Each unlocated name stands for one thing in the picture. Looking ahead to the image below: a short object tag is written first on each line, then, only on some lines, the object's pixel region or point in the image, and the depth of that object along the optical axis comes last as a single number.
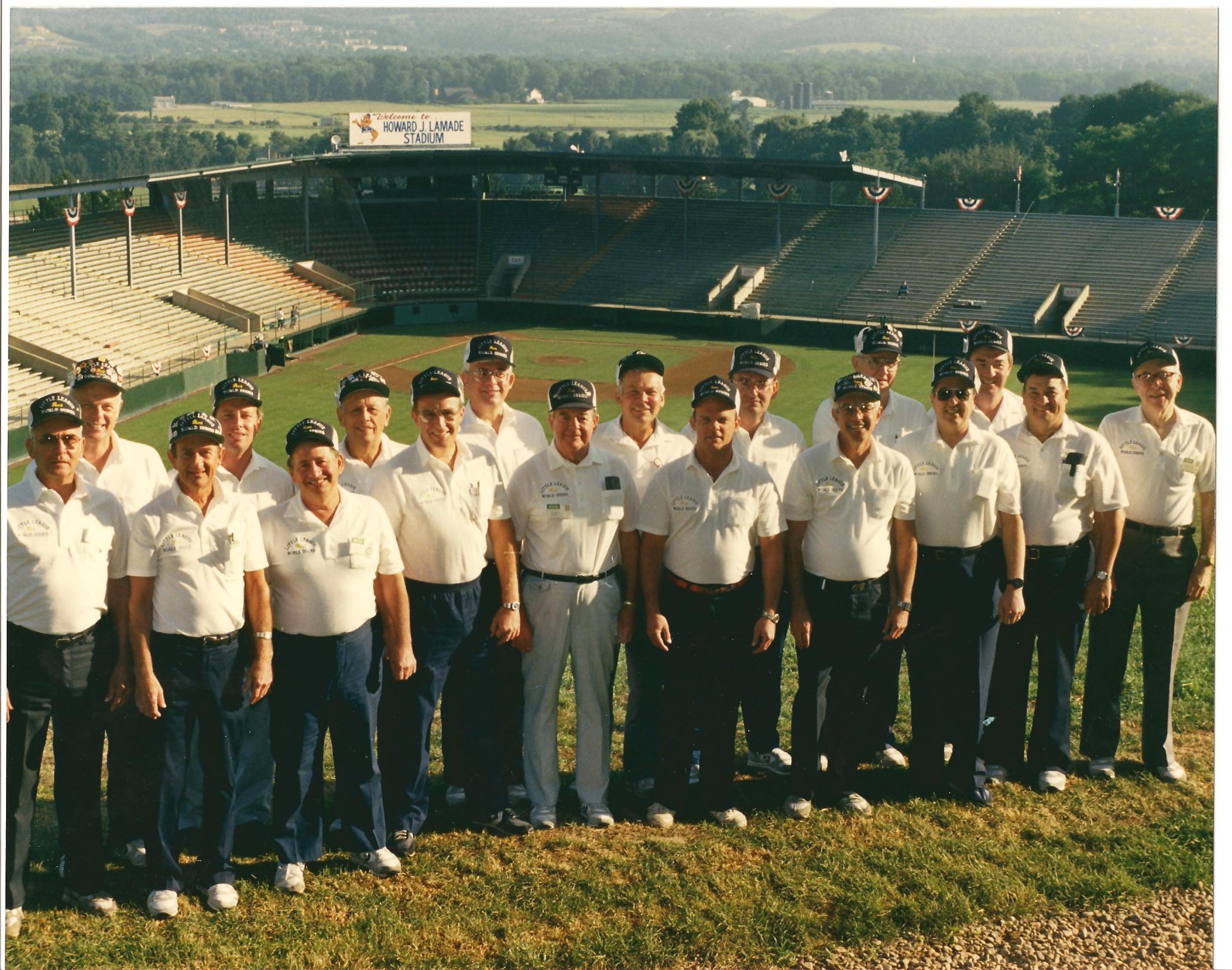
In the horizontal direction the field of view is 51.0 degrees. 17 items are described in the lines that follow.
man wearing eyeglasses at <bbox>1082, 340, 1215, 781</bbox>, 6.47
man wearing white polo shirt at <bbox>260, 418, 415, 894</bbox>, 5.35
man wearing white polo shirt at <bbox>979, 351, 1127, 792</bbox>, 6.32
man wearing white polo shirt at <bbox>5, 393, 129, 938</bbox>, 5.10
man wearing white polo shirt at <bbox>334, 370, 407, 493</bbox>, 5.82
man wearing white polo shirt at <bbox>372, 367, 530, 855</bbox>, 5.75
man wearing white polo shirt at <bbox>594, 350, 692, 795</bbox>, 6.36
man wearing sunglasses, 6.14
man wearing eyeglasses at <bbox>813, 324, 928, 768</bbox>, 6.38
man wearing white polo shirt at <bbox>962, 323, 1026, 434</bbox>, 6.92
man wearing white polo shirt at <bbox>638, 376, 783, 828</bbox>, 5.89
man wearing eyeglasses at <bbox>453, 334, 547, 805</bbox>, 6.25
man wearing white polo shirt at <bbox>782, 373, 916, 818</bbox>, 5.95
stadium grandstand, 32.16
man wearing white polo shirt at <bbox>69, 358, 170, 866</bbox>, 5.54
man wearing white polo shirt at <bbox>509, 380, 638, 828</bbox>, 5.96
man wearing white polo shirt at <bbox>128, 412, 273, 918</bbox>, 5.17
